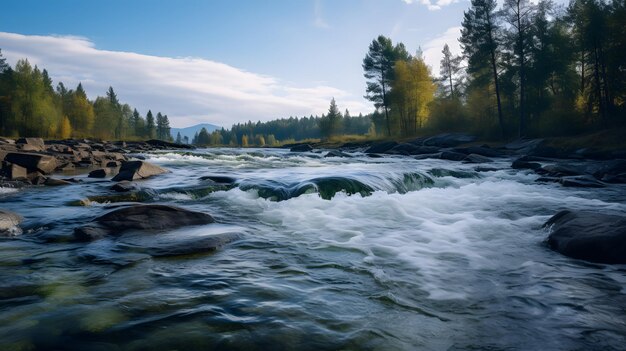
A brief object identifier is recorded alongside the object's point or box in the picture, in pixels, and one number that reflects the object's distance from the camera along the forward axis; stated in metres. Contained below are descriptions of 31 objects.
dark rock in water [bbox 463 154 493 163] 22.24
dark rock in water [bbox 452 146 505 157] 26.48
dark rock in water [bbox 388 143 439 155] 30.54
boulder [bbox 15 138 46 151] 21.96
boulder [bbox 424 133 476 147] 36.04
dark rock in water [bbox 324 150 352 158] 28.80
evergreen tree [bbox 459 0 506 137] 34.16
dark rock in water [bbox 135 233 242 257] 5.15
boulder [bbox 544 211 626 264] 5.15
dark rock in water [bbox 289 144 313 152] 45.53
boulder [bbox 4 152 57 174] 13.80
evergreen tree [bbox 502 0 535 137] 30.97
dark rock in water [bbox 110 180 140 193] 10.20
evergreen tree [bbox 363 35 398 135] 53.59
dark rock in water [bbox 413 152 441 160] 25.67
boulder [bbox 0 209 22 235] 6.11
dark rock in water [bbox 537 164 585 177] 14.87
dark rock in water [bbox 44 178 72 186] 11.91
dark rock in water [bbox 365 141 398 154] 34.17
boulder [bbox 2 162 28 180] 12.27
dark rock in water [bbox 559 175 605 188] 12.48
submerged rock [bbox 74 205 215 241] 5.98
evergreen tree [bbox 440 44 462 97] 54.97
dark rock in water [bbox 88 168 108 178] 14.20
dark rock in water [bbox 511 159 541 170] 18.00
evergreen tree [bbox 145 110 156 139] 109.19
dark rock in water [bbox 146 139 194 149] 51.80
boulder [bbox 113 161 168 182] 12.88
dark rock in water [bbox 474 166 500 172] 17.08
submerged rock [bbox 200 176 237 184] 12.23
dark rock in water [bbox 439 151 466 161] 23.56
